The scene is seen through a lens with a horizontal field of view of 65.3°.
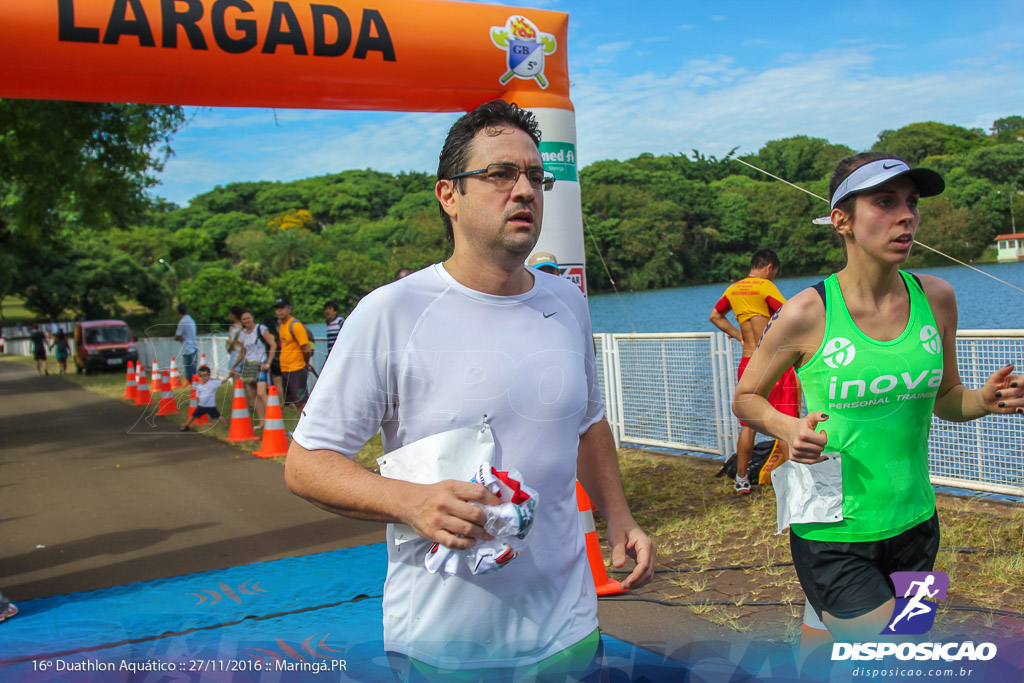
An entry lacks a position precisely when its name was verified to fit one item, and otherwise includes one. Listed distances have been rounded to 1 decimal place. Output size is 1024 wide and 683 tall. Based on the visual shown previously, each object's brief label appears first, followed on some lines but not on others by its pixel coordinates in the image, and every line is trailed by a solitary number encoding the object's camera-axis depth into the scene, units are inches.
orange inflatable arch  173.3
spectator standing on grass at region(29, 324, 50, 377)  1374.3
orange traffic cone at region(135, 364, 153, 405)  637.3
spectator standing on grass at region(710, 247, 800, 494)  229.9
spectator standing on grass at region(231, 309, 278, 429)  350.9
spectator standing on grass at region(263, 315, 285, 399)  378.6
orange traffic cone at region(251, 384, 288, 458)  365.1
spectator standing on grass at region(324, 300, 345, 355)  300.2
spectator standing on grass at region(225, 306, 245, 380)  301.9
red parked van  1103.6
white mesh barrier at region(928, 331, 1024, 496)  211.5
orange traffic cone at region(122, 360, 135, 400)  697.6
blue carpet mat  143.8
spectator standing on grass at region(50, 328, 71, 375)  1200.2
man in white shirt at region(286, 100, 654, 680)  68.7
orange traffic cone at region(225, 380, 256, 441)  408.5
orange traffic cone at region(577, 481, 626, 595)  178.7
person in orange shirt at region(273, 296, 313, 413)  332.2
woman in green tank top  92.2
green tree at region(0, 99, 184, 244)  518.3
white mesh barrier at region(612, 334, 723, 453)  312.8
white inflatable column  205.0
